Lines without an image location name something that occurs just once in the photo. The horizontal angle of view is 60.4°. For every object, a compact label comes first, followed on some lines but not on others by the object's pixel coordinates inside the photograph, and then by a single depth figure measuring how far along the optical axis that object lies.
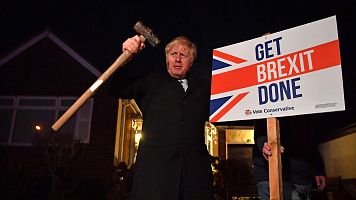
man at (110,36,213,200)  2.34
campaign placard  2.42
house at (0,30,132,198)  11.80
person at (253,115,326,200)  3.05
